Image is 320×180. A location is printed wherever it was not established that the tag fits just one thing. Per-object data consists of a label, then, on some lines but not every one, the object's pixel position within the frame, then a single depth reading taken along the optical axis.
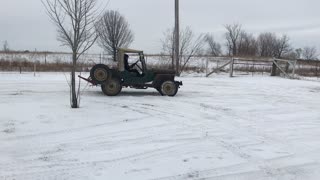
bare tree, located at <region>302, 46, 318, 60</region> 48.54
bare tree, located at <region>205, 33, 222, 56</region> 46.72
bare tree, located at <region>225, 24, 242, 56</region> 45.20
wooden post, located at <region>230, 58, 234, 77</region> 18.93
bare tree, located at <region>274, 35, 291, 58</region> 44.55
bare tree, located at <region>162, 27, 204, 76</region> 21.35
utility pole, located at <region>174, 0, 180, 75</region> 19.03
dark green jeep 10.22
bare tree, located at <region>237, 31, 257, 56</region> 44.65
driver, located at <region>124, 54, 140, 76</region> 10.46
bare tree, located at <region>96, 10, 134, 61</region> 26.22
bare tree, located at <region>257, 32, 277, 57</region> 45.33
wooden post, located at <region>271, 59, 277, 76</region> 19.69
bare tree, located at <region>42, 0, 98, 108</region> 7.85
